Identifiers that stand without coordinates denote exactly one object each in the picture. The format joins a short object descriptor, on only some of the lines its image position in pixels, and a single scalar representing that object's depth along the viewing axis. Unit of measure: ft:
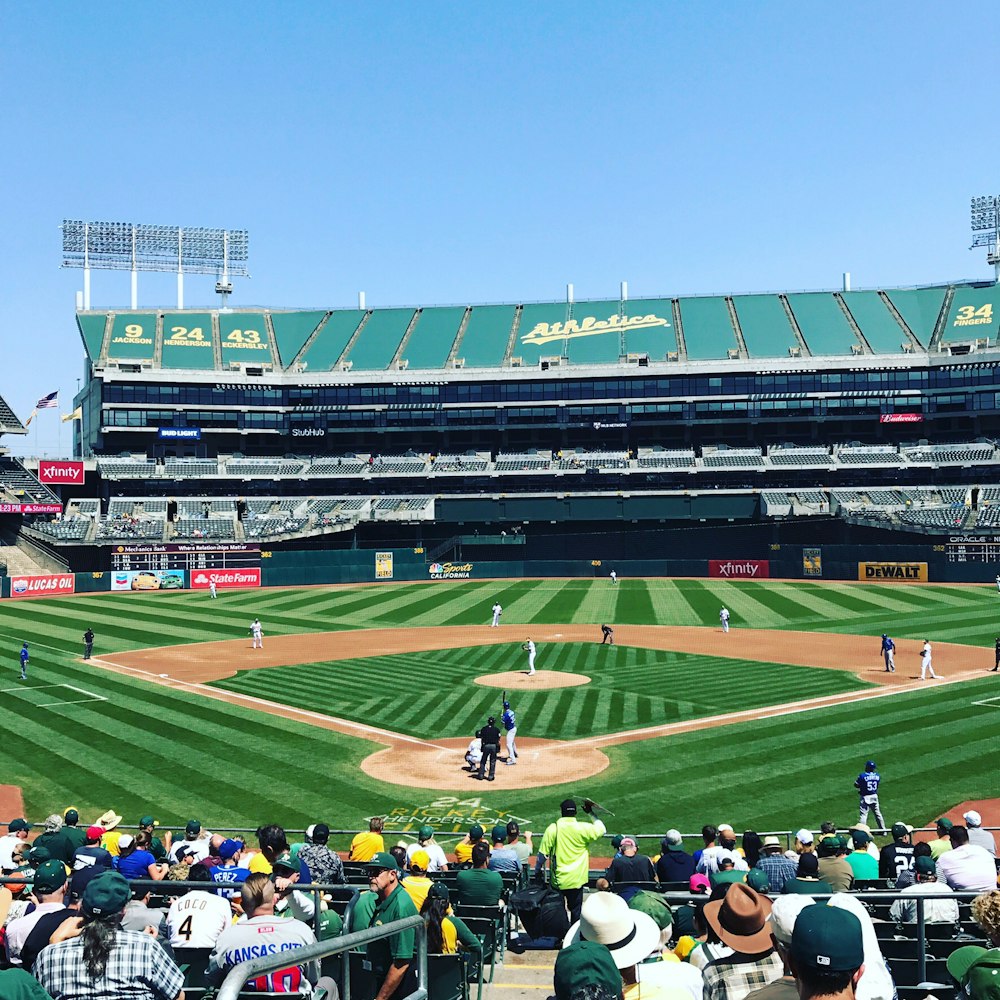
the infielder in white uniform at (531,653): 112.64
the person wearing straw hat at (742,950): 15.84
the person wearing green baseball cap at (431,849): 41.98
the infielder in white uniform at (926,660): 104.17
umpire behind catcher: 70.08
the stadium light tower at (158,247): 328.70
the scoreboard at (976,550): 205.67
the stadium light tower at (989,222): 319.27
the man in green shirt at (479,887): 33.99
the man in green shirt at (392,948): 22.72
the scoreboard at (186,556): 241.76
